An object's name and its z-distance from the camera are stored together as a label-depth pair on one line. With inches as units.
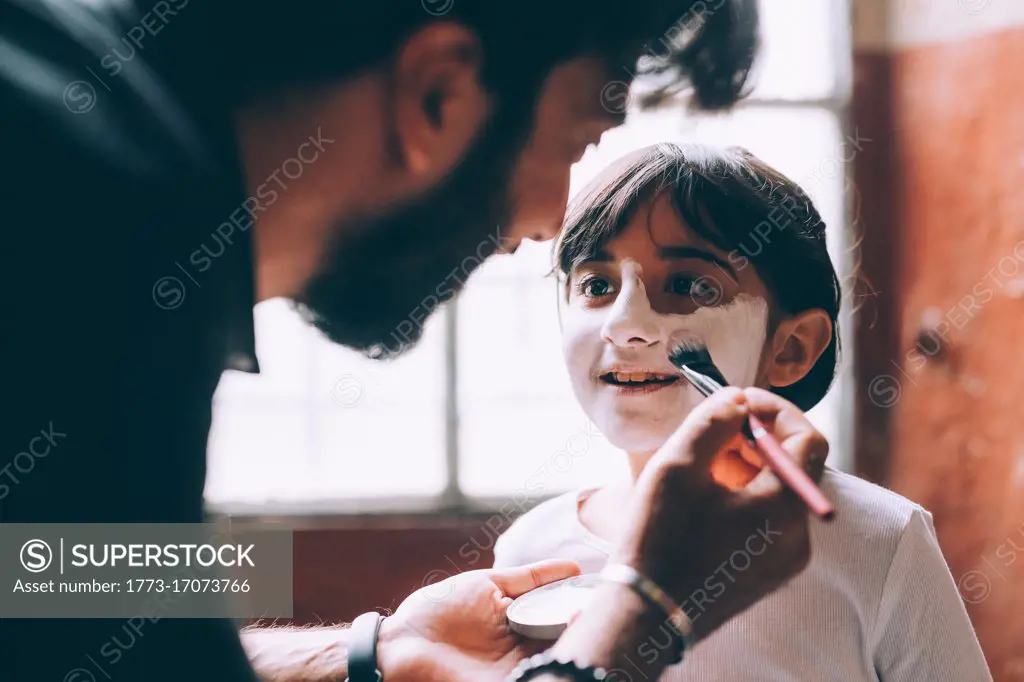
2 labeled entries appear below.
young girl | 26.0
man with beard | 24.6
